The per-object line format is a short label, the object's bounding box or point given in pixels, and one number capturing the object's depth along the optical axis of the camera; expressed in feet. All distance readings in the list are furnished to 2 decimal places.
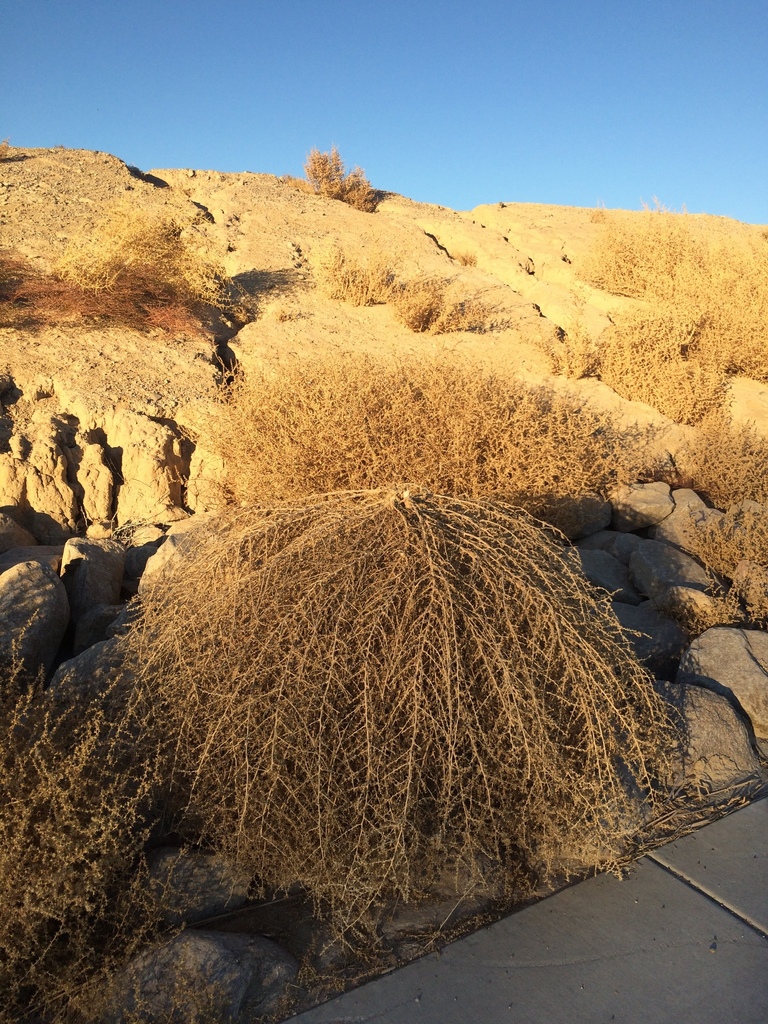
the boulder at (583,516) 19.07
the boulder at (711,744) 11.55
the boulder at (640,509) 20.42
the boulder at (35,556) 16.81
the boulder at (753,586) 16.25
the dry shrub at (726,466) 22.03
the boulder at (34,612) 12.26
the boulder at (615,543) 19.20
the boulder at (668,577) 16.31
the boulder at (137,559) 17.42
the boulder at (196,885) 8.54
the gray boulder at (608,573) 17.51
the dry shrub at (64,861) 7.48
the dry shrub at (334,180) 46.37
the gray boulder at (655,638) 14.61
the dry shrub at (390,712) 8.46
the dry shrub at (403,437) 16.66
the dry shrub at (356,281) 30.83
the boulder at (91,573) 15.24
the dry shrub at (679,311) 26.91
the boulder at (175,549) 13.08
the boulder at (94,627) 14.21
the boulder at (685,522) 19.29
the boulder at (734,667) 13.33
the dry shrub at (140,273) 25.43
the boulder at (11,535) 18.04
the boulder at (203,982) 7.30
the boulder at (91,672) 10.53
